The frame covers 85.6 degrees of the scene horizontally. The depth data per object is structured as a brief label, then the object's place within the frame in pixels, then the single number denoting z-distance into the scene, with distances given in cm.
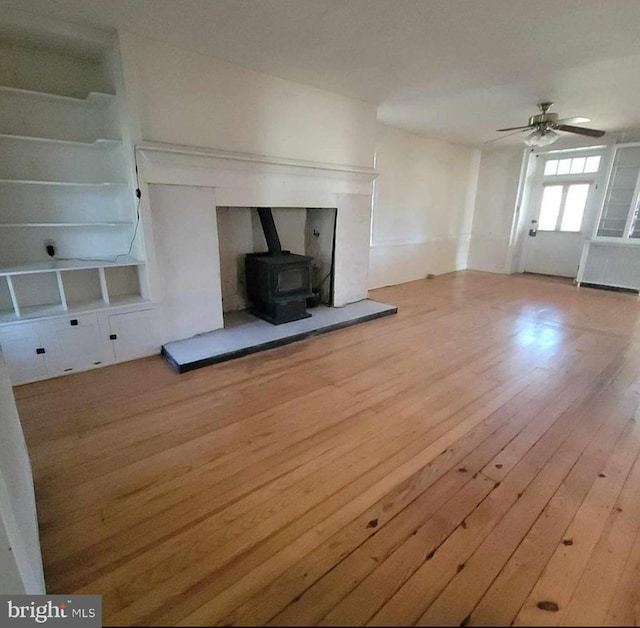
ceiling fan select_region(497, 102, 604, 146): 397
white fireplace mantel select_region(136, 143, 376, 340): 301
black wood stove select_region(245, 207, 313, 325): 381
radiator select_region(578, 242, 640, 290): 595
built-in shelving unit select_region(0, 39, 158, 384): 271
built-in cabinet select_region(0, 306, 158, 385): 266
